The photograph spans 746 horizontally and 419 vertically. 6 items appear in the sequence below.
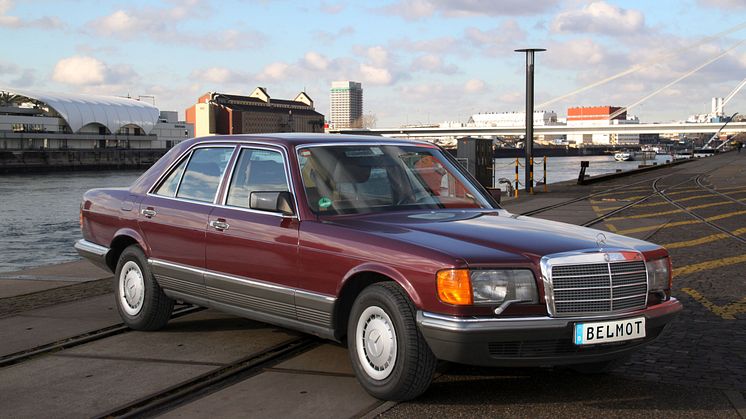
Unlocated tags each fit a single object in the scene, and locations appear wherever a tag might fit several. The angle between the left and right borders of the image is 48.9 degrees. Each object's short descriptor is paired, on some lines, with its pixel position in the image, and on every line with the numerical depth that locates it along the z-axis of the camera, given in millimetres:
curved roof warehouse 129625
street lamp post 27453
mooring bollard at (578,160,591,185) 29919
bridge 122188
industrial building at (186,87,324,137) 183875
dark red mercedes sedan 4301
